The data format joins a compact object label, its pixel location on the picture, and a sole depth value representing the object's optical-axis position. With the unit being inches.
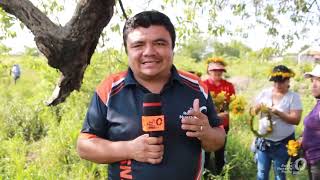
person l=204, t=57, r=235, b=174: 210.7
